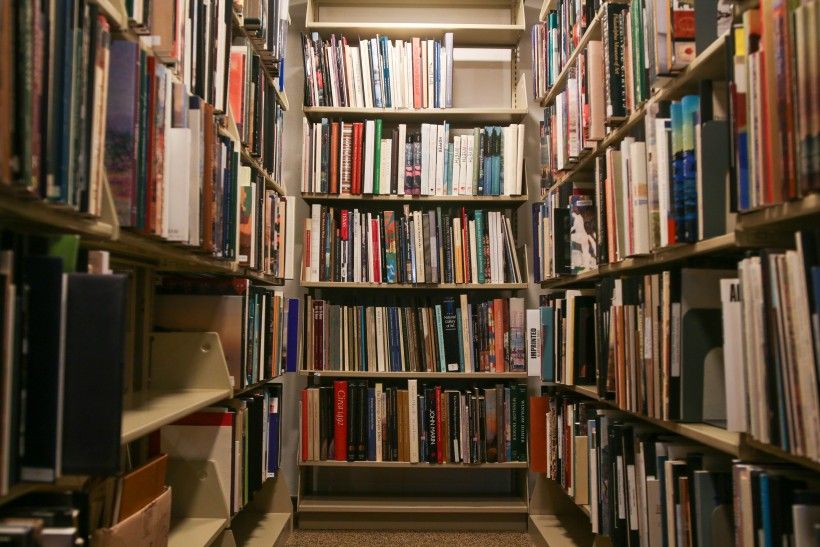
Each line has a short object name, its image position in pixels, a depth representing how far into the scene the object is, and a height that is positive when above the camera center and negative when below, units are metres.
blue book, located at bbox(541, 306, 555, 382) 2.40 -0.11
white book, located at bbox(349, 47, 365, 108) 2.87 +1.10
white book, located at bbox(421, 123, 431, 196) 2.83 +0.70
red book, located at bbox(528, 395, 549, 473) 2.54 -0.47
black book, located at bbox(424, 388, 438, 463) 2.75 -0.48
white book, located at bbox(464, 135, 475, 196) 2.84 +0.66
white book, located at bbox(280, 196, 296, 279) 2.59 +0.35
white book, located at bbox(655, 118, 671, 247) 1.39 +0.33
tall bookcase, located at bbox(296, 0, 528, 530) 2.78 +0.12
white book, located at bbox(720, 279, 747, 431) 1.08 -0.07
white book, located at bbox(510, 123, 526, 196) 2.83 +0.69
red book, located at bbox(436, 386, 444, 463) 2.74 -0.57
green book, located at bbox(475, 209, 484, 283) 2.82 +0.33
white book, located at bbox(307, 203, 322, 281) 2.79 +0.38
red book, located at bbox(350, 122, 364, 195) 2.81 +0.71
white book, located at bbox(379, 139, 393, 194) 2.83 +0.68
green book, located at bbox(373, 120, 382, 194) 2.83 +0.73
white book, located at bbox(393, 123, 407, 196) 2.82 +0.69
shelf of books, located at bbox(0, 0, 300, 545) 0.84 +0.14
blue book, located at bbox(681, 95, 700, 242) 1.30 +0.30
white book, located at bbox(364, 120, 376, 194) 2.81 +0.74
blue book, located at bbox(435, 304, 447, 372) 2.78 -0.09
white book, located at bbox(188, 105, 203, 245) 1.37 +0.31
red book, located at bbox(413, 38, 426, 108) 2.86 +1.10
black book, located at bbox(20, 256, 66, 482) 0.86 -0.07
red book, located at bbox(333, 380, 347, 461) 2.74 -0.46
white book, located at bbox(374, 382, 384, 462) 2.74 -0.40
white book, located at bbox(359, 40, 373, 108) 2.86 +1.07
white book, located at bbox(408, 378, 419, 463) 2.73 -0.41
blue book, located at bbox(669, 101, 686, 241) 1.33 +0.32
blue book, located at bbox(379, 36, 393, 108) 2.85 +1.13
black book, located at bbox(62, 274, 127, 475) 0.91 -0.08
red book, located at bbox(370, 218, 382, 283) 2.80 +0.30
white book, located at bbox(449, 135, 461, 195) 2.85 +0.66
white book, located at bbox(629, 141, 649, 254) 1.53 +0.29
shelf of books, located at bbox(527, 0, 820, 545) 0.95 +0.09
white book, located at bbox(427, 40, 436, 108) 2.86 +1.11
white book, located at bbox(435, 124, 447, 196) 2.83 +0.72
